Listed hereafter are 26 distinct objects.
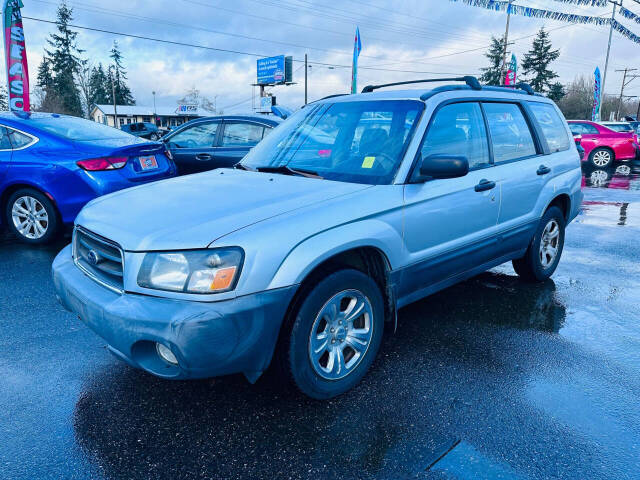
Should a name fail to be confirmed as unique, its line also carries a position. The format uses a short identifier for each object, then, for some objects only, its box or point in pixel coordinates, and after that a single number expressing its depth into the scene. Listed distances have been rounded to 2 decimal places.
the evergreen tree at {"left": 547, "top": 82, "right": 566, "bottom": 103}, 61.99
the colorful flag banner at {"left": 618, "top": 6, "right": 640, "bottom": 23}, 31.78
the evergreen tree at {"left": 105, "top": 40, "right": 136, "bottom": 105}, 91.81
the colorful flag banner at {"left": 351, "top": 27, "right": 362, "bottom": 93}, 27.70
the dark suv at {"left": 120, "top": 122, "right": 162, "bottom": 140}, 26.07
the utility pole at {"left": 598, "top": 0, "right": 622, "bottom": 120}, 32.55
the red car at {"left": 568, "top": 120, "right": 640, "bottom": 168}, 16.46
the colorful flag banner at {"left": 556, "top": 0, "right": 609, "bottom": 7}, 25.42
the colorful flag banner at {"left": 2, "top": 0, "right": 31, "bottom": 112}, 12.97
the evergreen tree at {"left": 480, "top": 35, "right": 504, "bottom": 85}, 59.84
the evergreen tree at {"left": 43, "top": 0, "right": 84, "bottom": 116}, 69.25
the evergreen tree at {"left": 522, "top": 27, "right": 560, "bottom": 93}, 62.06
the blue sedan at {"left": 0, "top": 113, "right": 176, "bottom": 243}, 5.47
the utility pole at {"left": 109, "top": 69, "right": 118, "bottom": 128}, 75.70
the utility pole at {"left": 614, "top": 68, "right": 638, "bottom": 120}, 79.75
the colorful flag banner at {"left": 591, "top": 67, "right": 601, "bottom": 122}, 35.25
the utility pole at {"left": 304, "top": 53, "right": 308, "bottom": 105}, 54.43
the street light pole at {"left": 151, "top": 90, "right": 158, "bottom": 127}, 77.06
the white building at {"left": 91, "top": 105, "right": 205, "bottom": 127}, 76.67
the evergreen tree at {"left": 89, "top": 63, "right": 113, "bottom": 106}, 90.75
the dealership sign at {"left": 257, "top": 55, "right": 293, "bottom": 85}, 55.69
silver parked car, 2.20
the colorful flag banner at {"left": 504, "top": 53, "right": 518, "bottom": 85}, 33.28
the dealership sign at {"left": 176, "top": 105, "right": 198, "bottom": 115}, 74.62
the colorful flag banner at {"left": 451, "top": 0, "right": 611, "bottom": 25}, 24.55
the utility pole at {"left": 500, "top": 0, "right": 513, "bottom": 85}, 37.13
